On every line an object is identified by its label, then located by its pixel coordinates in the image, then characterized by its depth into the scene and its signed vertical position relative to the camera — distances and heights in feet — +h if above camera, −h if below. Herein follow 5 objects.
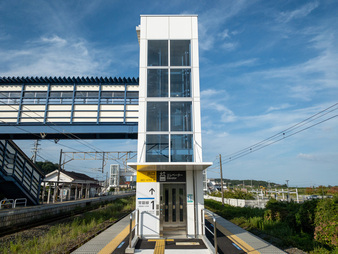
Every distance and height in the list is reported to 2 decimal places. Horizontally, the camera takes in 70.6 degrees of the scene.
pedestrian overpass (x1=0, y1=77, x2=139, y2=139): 54.44 +16.71
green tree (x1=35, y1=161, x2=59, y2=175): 252.26 +16.50
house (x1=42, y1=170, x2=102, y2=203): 128.92 +1.37
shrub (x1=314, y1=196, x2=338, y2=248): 30.35 -5.46
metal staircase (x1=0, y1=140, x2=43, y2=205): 59.87 +1.85
